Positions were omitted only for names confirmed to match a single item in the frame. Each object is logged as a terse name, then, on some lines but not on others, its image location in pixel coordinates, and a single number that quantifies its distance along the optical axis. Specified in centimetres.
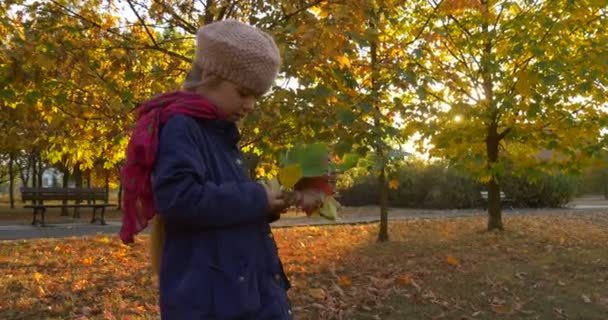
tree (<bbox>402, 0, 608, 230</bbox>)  798
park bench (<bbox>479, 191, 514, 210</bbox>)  2066
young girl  160
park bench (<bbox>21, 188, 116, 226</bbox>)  1430
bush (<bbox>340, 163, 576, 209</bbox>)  2225
